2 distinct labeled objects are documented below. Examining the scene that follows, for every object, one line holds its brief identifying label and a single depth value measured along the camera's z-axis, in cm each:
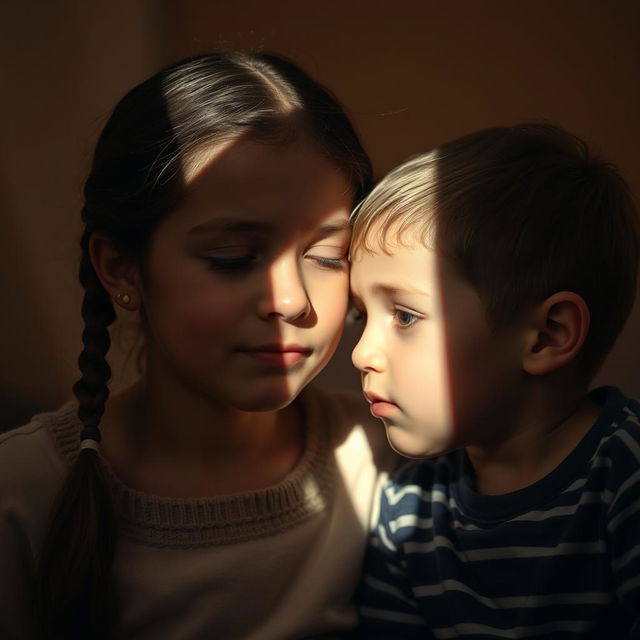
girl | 115
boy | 114
